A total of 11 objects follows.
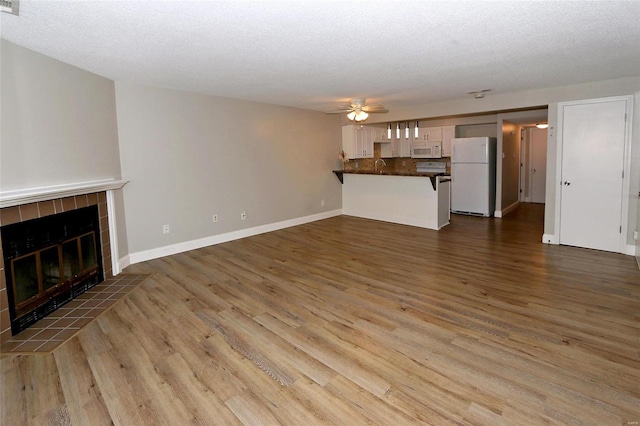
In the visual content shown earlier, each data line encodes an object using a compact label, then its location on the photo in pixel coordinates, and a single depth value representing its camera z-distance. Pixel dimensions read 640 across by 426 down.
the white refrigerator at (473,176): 7.30
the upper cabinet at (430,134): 8.08
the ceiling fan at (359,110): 5.38
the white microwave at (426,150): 8.09
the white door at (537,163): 9.34
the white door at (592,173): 4.51
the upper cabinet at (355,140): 7.54
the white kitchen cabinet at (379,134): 8.02
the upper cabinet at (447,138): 7.91
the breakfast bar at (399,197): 6.25
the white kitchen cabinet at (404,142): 8.53
